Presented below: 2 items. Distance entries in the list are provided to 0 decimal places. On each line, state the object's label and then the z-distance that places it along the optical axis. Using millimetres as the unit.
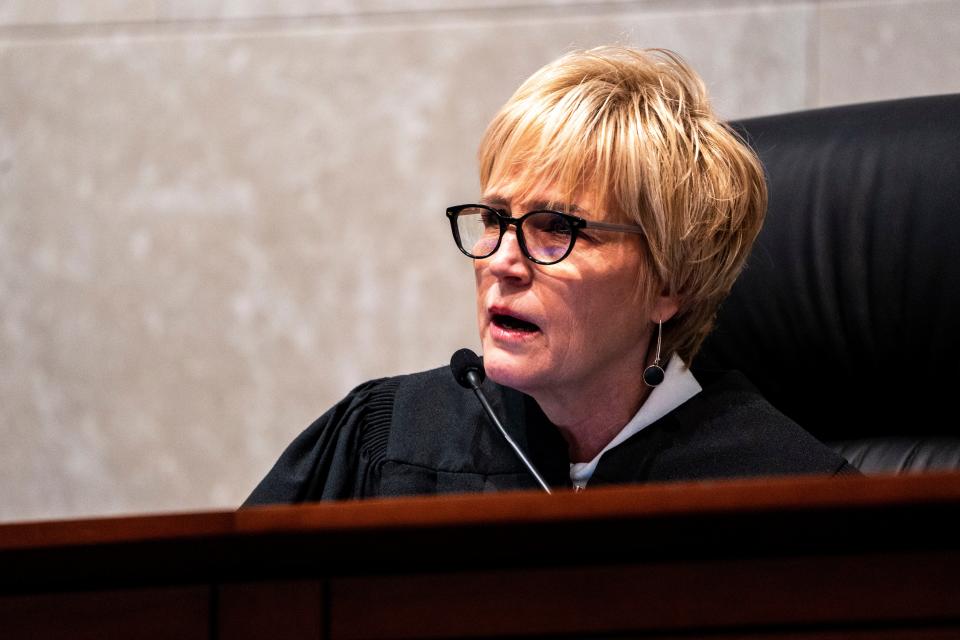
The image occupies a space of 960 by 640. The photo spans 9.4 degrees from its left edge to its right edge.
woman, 3712
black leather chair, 3766
